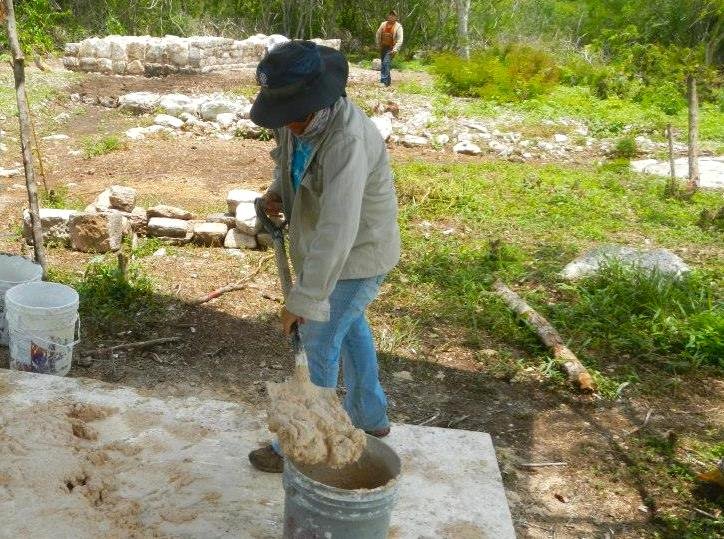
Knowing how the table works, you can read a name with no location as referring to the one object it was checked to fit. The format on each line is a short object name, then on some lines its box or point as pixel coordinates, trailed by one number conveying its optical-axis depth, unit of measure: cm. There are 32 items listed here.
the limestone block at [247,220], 650
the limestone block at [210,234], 656
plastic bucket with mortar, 221
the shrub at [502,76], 1460
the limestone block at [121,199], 683
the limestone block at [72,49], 1558
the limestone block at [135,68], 1556
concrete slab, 267
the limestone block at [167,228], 654
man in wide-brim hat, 253
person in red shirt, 1606
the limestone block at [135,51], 1566
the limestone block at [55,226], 628
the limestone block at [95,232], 607
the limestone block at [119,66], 1548
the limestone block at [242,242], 659
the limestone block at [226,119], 1123
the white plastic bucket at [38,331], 410
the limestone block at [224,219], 674
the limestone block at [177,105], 1172
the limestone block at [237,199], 684
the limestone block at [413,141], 1107
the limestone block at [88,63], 1541
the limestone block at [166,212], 669
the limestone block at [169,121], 1098
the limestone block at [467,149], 1072
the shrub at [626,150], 1080
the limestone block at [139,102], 1201
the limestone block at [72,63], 1543
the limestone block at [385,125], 1107
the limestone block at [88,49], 1541
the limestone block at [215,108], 1159
